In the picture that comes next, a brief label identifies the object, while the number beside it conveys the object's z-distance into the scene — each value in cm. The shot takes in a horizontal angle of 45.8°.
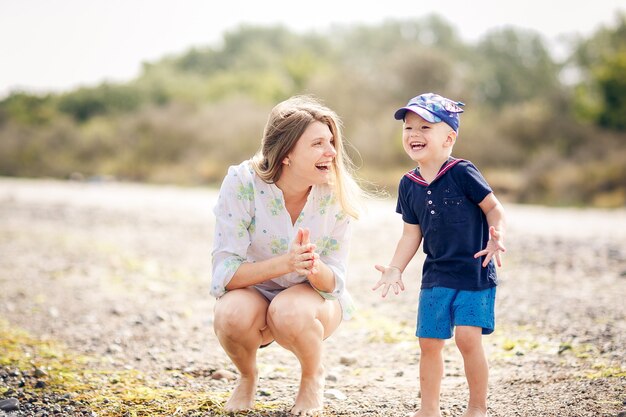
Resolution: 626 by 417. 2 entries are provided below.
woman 360
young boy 340
